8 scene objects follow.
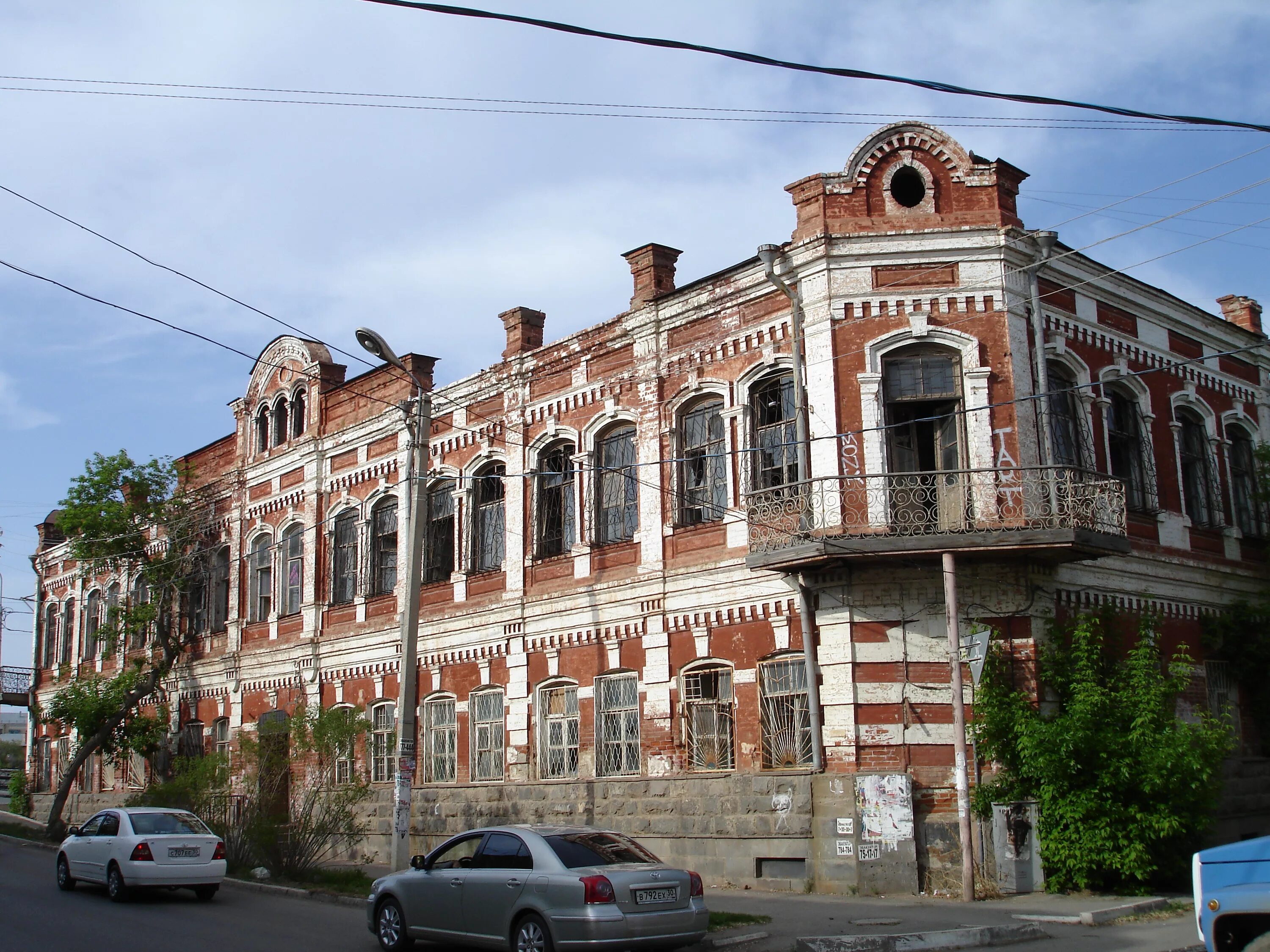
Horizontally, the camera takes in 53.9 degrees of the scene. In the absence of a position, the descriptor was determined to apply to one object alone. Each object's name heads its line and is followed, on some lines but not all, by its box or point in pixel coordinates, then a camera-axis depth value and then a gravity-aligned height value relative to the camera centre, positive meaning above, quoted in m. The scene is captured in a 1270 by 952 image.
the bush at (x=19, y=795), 39.25 -0.80
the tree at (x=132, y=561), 30.62 +5.10
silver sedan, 10.74 -1.25
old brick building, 16.25 +3.38
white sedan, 16.64 -1.16
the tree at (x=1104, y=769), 14.91 -0.35
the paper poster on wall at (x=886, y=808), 15.66 -0.76
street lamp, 17.44 +2.06
